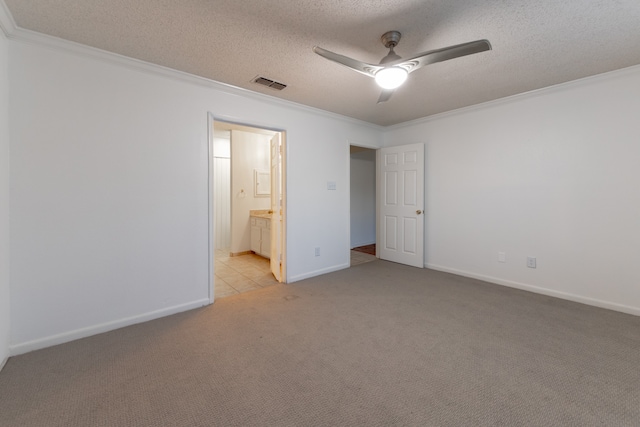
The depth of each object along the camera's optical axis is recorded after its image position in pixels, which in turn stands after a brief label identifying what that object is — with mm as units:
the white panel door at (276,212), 3664
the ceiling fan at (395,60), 1681
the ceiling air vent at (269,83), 2811
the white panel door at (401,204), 4352
